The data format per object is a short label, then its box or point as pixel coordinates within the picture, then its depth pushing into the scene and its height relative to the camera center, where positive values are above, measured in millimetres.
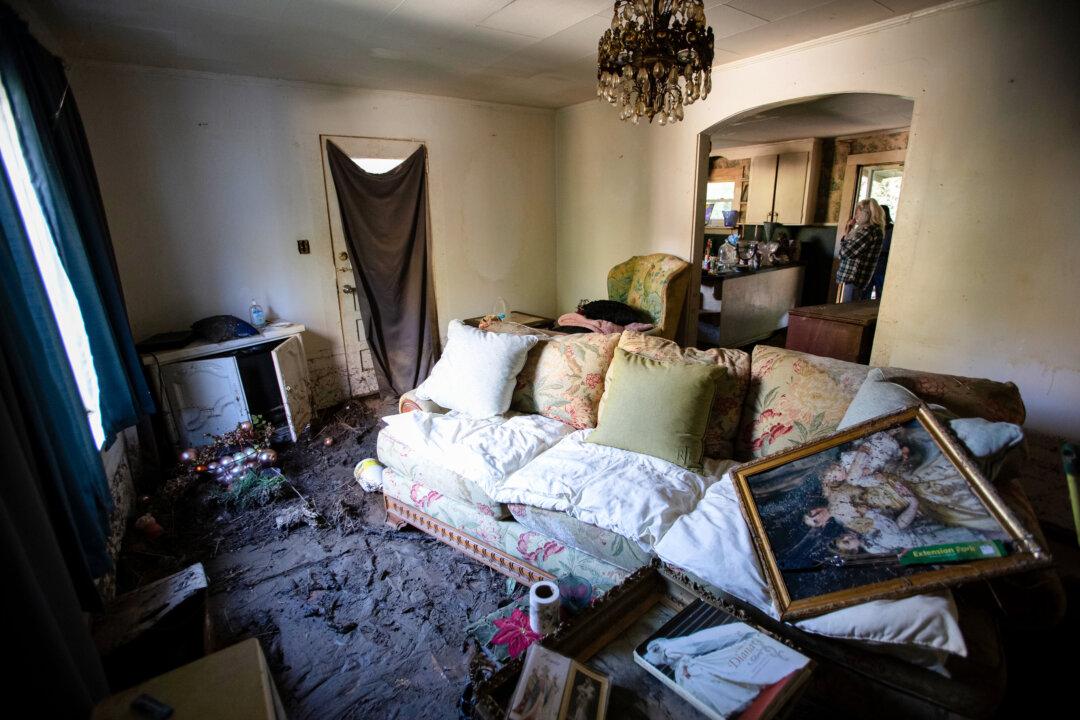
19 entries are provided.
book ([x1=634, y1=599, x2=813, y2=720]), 1042 -968
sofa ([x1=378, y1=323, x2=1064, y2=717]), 1189 -966
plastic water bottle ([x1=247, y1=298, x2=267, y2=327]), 3623 -597
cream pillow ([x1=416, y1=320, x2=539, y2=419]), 2471 -736
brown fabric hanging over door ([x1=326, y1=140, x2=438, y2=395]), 3900 -288
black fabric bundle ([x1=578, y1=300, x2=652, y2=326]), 3795 -711
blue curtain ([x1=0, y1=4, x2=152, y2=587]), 1379 -271
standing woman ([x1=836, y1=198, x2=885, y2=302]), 4465 -316
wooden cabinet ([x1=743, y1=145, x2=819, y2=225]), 6148 +278
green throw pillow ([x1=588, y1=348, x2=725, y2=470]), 1955 -755
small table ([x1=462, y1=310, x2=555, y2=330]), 4336 -887
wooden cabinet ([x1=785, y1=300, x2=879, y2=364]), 3088 -743
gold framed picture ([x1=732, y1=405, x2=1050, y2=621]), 1151 -771
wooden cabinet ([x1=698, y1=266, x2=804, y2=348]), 4566 -871
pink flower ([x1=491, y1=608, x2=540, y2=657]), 1537 -1257
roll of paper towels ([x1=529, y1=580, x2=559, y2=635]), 1453 -1097
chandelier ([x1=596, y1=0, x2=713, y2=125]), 1622 +515
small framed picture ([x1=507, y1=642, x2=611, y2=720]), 1042 -976
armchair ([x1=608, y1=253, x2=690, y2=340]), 3791 -539
